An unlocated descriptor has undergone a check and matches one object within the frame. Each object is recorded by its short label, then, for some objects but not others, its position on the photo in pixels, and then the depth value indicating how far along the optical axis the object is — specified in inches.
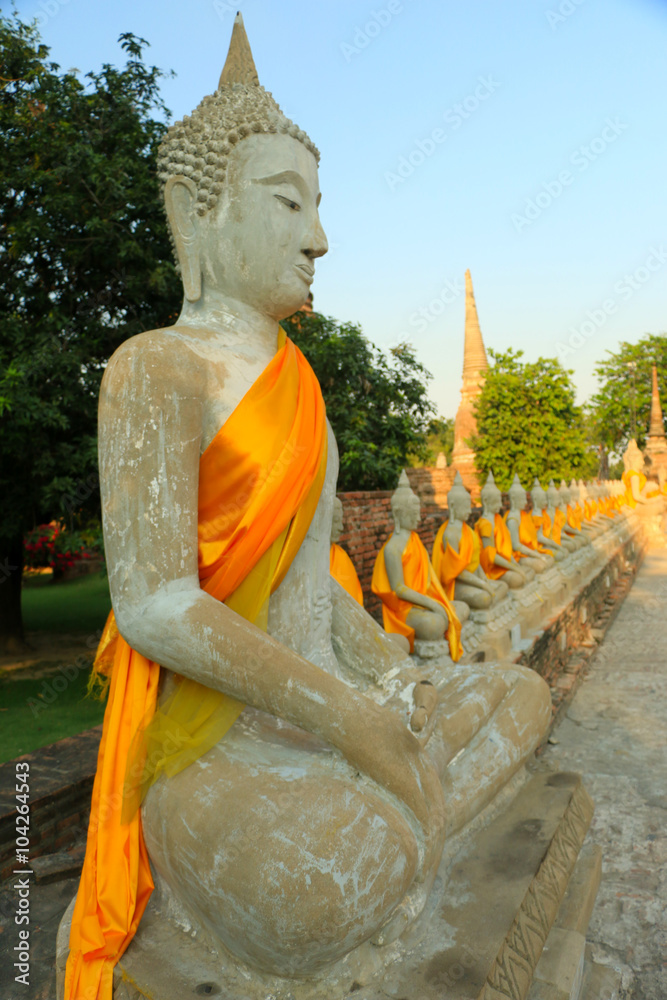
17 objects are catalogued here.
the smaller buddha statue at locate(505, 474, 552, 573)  291.0
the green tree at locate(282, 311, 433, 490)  365.4
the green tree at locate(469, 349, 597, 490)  807.7
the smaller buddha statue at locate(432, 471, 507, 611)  205.6
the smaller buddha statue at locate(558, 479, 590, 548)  402.6
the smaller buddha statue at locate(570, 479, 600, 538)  457.4
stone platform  58.5
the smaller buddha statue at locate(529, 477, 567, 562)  334.0
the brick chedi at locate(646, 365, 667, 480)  1107.3
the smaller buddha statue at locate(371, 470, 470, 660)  166.4
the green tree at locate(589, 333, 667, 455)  1258.0
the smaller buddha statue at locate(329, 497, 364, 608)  159.3
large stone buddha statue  55.4
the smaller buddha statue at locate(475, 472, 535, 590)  249.4
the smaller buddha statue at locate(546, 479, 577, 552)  370.6
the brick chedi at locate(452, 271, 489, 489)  1186.0
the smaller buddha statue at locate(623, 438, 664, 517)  920.3
